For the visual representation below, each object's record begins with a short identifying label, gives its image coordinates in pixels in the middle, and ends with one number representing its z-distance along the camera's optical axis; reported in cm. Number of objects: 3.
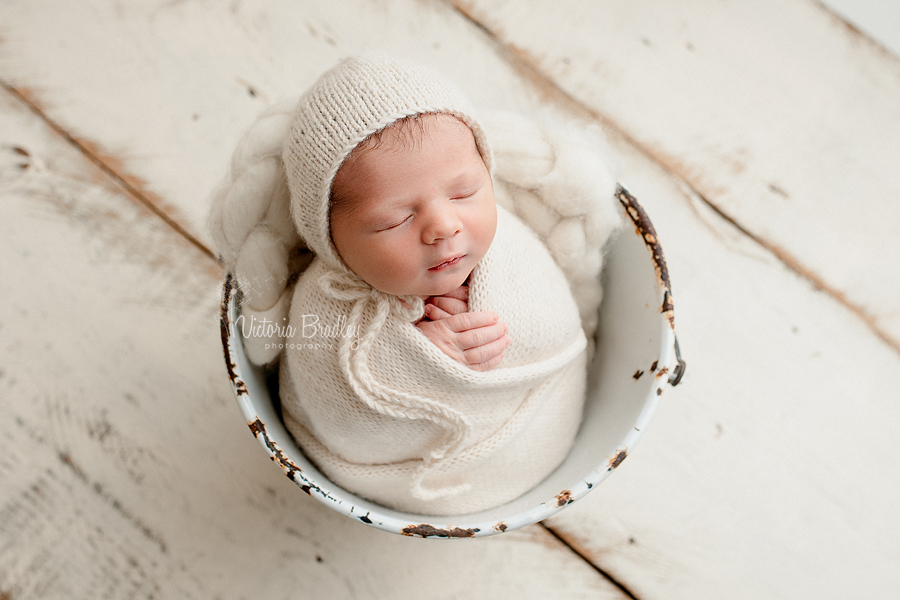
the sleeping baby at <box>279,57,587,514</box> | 67
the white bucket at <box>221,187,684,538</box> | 69
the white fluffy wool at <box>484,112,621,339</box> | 84
